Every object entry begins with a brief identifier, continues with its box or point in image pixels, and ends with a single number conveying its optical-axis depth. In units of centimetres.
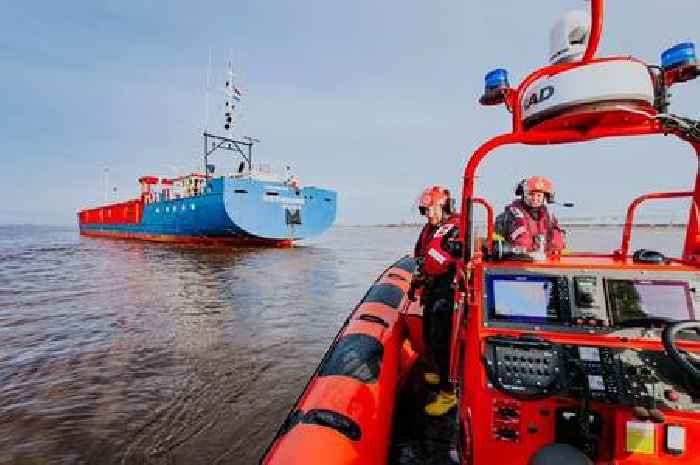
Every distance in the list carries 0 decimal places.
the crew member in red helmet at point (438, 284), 313
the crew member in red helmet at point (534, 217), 409
